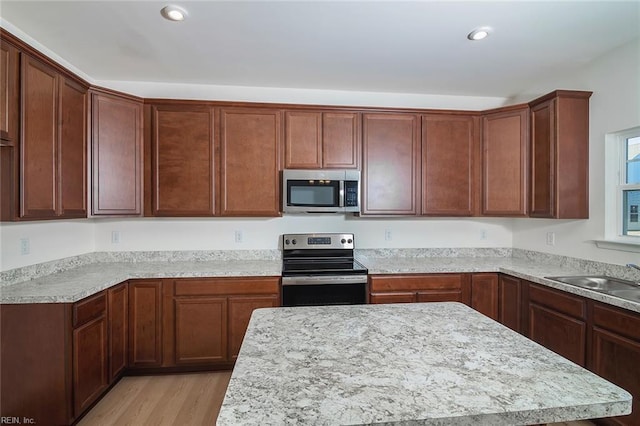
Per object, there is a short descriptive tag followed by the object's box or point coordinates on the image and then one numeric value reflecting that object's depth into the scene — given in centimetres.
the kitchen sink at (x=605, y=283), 210
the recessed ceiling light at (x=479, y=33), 212
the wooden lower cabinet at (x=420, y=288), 271
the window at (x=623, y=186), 234
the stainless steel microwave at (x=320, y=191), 285
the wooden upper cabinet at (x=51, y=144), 190
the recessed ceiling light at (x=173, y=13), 192
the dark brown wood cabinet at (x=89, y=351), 197
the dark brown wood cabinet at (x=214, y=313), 259
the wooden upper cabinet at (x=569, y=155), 258
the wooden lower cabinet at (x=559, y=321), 206
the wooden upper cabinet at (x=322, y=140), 291
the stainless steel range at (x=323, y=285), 263
